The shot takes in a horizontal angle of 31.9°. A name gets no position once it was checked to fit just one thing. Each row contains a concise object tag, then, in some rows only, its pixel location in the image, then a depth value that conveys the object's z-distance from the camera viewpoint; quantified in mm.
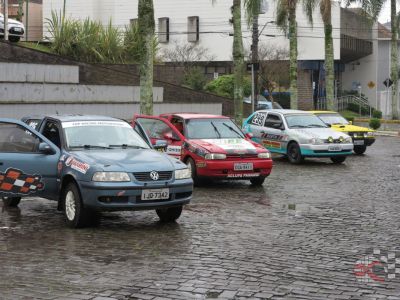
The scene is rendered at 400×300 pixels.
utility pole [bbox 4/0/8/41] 28634
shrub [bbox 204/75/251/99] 47469
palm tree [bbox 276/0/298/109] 32719
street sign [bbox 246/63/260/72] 27431
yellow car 22781
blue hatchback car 9422
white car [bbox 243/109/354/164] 19484
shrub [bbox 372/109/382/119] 51291
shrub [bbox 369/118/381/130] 39516
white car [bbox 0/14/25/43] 29750
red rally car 14320
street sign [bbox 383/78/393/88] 42206
